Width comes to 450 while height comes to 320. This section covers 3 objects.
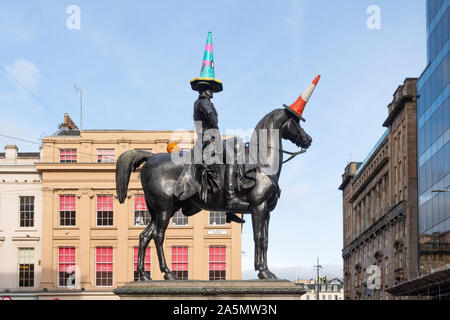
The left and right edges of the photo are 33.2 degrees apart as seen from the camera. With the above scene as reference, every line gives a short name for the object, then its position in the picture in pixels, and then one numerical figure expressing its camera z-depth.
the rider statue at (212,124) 14.84
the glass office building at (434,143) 55.66
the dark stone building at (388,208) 69.19
